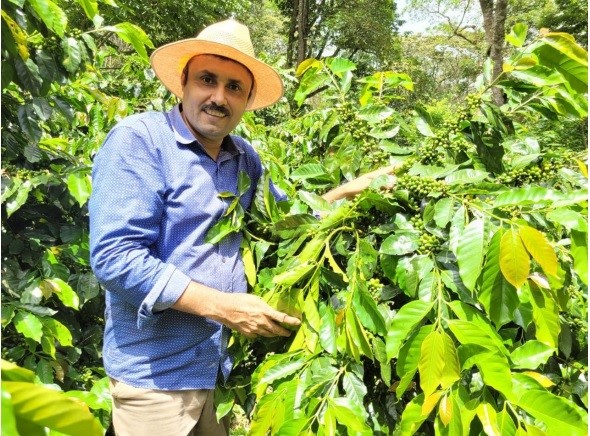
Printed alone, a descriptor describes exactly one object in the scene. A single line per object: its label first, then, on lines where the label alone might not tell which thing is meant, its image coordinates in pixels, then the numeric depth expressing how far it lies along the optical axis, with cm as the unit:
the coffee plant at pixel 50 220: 157
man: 133
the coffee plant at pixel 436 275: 89
